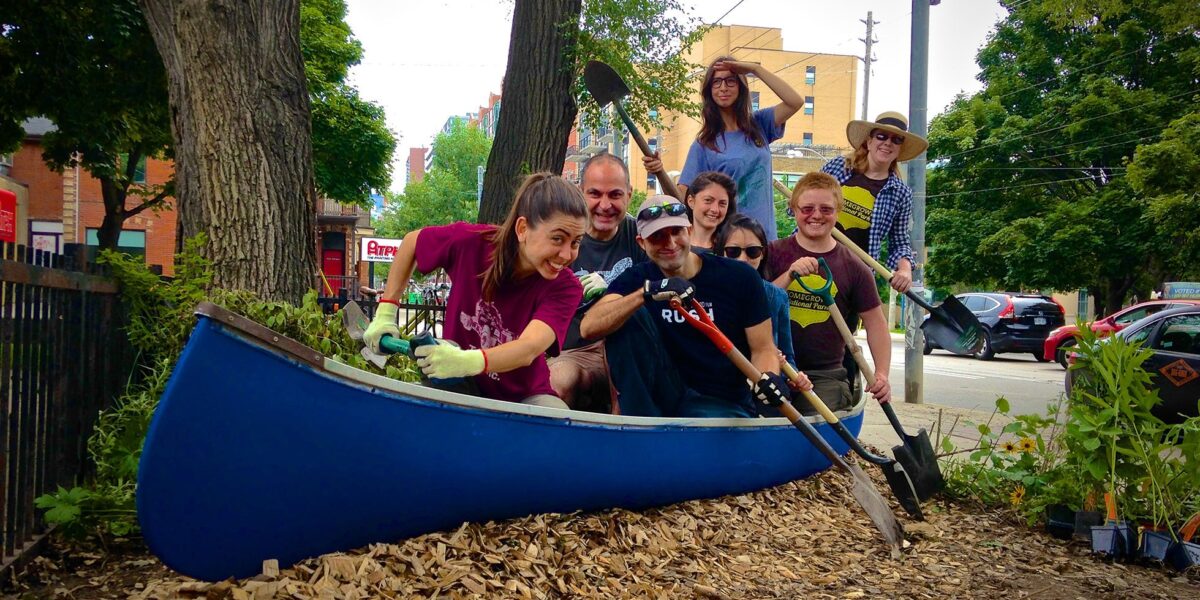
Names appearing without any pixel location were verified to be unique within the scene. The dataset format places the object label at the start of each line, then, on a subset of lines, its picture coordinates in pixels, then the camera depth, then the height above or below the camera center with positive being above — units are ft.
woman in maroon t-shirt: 9.80 +0.07
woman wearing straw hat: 17.28 +2.35
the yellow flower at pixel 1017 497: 13.88 -2.94
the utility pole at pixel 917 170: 31.12 +4.75
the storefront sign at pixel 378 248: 75.15 +3.15
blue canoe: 7.37 -1.67
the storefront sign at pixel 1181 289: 57.41 +1.66
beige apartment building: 194.59 +48.21
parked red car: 44.65 -0.39
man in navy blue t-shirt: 12.02 -0.53
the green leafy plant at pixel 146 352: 10.47 -0.99
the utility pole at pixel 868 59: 111.86 +31.11
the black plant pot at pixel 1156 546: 11.59 -3.04
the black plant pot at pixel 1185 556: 11.39 -3.11
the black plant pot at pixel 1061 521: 12.79 -3.04
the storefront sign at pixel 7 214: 45.25 +3.16
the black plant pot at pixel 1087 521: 12.32 -2.91
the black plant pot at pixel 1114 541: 11.84 -3.05
